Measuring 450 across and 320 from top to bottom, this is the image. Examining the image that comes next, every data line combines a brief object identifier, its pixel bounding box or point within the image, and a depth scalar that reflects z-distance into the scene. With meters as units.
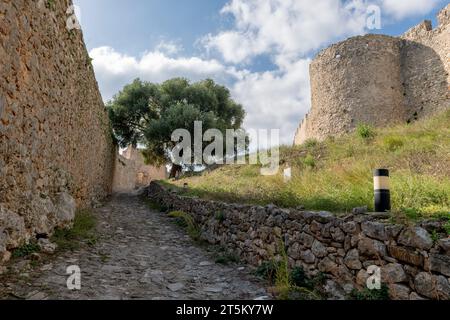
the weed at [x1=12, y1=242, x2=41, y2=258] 4.31
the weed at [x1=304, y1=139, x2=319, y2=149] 12.53
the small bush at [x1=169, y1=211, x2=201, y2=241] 7.58
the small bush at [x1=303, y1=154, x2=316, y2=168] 9.32
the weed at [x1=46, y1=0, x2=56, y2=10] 5.85
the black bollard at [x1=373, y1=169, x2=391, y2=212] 3.67
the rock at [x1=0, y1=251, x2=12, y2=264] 3.92
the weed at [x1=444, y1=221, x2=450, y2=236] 2.77
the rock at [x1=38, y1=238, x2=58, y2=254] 4.82
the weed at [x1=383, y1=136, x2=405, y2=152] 8.49
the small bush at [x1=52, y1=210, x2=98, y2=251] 5.44
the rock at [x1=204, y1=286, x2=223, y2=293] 4.30
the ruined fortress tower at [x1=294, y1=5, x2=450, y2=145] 17.19
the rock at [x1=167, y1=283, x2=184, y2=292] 4.26
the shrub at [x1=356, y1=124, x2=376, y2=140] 11.20
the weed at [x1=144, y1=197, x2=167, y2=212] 11.45
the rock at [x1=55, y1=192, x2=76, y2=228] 5.96
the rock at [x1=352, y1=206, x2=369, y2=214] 3.80
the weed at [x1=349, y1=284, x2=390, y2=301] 3.07
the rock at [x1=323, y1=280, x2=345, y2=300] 3.54
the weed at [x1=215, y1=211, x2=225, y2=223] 6.76
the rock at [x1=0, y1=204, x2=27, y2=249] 4.02
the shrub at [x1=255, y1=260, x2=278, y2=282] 4.65
